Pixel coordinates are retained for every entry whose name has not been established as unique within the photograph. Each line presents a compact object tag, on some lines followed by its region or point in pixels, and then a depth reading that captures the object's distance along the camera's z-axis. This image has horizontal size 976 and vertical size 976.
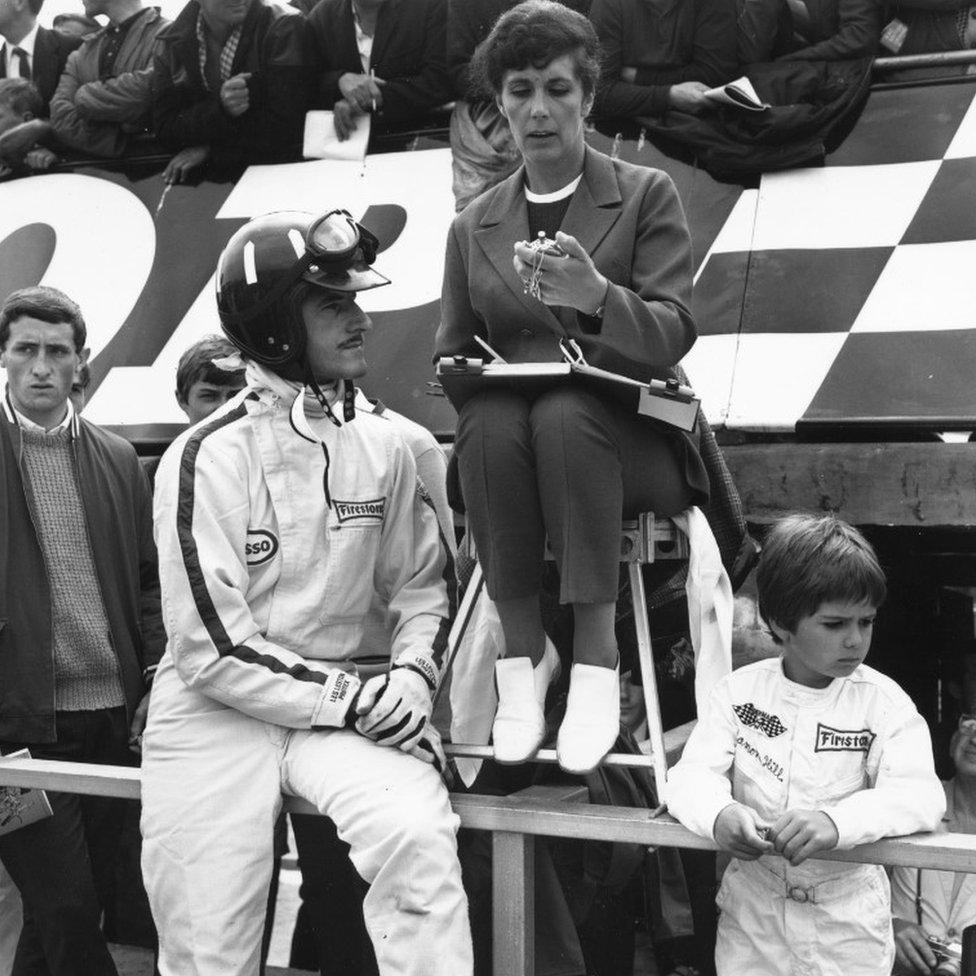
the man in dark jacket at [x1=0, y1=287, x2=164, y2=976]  6.49
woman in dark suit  5.23
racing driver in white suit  5.10
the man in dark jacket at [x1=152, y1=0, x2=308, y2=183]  10.80
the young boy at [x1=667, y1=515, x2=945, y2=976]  4.78
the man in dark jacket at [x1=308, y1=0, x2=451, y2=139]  10.32
